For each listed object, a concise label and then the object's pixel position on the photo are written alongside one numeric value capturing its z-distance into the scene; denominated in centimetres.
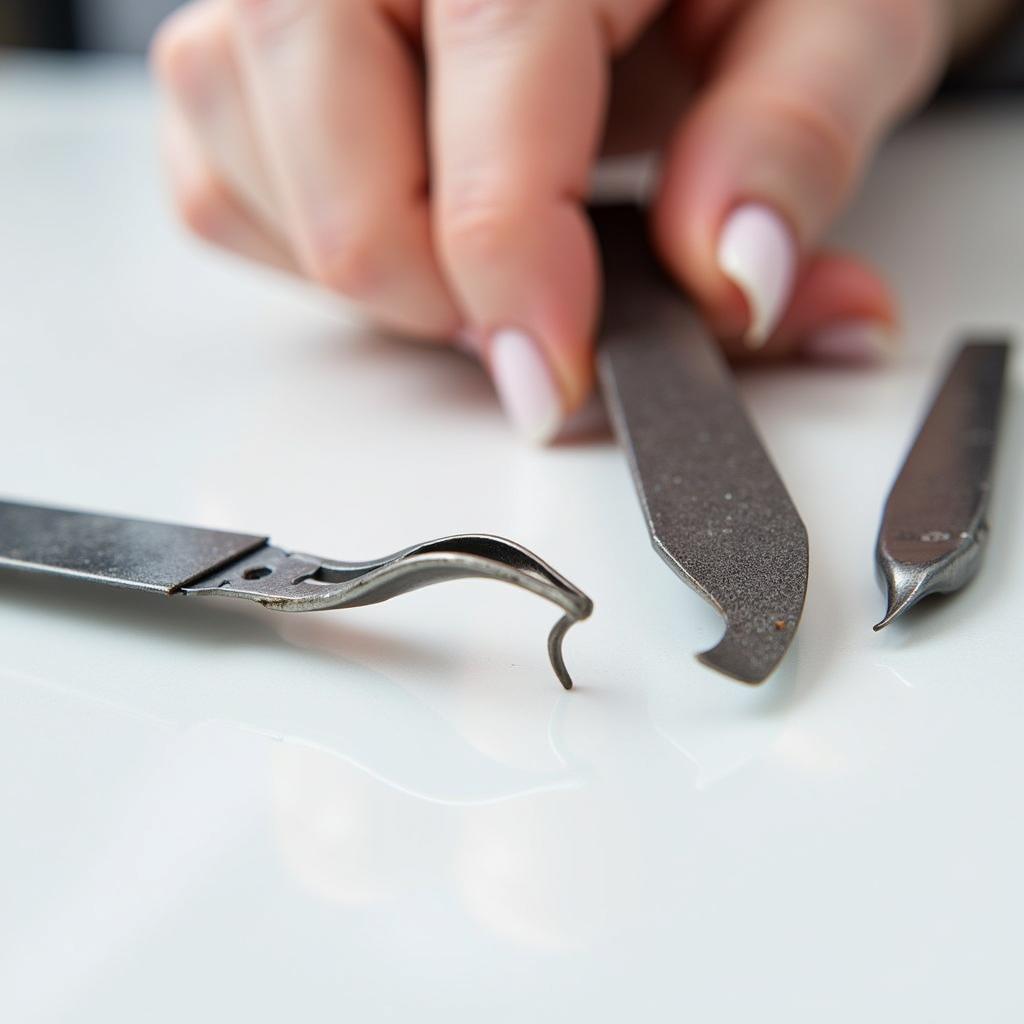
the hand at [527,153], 27
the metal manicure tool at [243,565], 19
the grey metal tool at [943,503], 21
